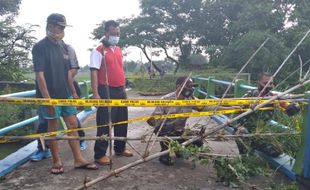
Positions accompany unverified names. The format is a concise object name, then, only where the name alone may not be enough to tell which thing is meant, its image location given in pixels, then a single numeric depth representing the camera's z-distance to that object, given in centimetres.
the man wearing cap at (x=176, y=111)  326
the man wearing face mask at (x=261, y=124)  292
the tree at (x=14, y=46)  1198
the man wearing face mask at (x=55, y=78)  284
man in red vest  316
